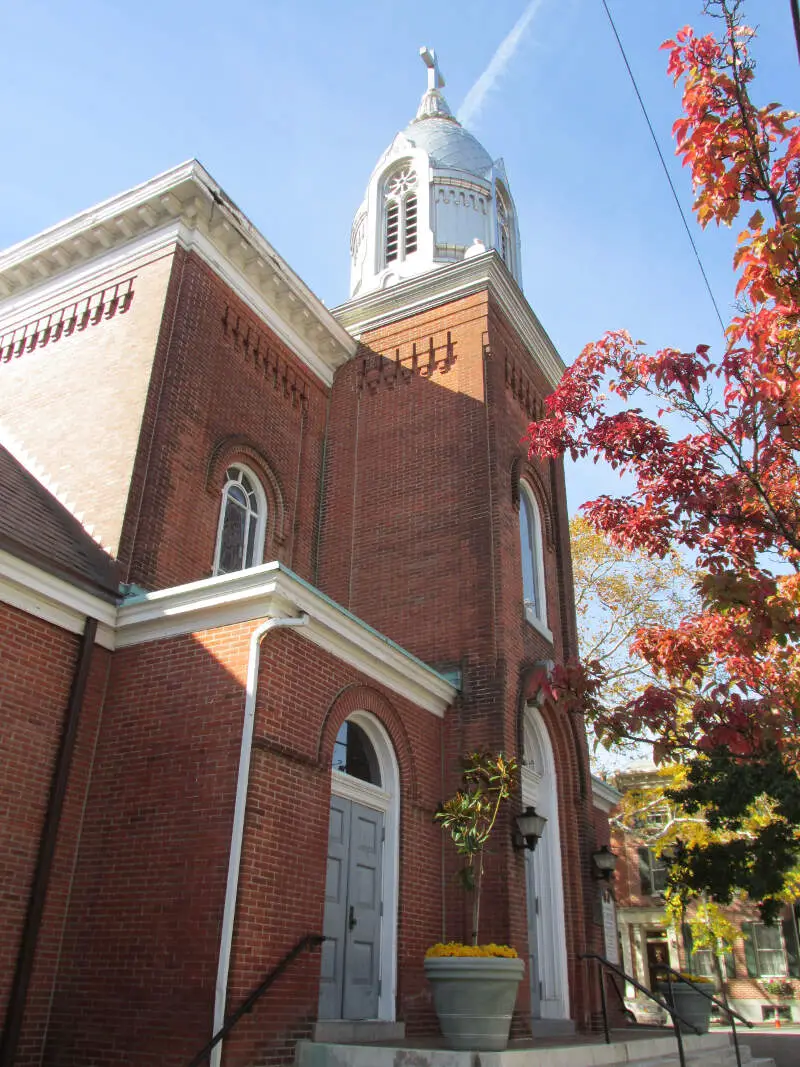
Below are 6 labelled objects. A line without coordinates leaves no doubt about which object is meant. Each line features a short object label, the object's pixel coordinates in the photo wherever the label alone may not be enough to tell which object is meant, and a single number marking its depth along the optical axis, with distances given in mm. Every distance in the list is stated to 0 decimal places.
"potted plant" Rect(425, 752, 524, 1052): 7895
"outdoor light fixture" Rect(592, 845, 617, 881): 14047
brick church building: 8211
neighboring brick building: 30250
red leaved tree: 6070
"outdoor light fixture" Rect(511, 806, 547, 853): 11297
